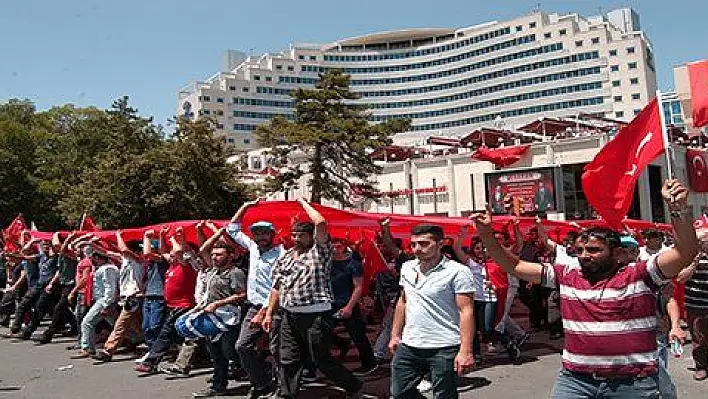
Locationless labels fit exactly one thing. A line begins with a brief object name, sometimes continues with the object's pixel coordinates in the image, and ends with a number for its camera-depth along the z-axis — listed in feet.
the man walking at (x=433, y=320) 16.05
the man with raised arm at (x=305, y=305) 20.70
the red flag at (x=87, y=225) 45.03
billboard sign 134.92
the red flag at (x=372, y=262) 30.86
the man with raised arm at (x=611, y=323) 12.18
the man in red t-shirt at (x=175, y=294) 28.89
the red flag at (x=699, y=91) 27.43
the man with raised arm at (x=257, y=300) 23.16
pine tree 106.73
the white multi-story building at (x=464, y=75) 368.89
